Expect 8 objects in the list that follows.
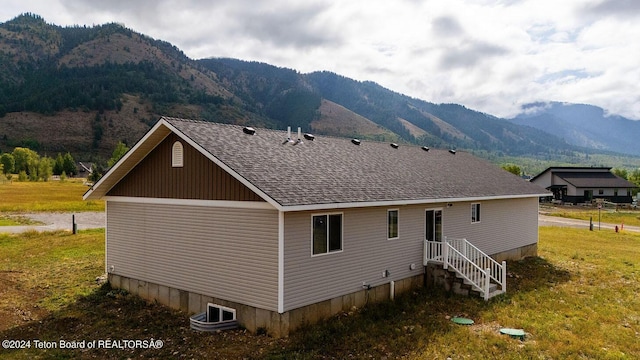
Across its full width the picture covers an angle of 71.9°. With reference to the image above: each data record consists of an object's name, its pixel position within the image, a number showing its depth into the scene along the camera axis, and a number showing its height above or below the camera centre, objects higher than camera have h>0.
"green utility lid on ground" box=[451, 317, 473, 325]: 12.34 -4.07
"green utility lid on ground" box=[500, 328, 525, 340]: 11.38 -4.05
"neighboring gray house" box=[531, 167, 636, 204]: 69.00 -1.17
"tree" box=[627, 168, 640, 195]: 91.00 -0.12
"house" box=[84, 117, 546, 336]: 11.51 -1.36
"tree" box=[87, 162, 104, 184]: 68.39 -0.04
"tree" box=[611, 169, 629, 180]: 96.66 +0.99
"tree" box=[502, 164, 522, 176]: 84.38 +1.60
